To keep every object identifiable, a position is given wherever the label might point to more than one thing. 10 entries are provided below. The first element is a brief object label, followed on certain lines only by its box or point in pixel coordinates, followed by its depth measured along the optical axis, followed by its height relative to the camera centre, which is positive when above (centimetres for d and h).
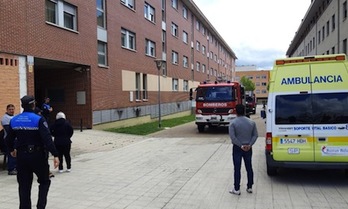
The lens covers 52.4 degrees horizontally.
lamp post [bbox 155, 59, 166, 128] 2128 +205
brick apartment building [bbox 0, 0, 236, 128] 1315 +219
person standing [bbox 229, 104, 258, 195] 655 -83
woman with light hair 865 -91
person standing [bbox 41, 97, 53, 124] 1429 -41
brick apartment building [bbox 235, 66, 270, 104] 12950 +670
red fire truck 1747 -22
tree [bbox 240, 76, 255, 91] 10539 +396
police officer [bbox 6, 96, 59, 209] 484 -70
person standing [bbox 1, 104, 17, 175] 823 -141
